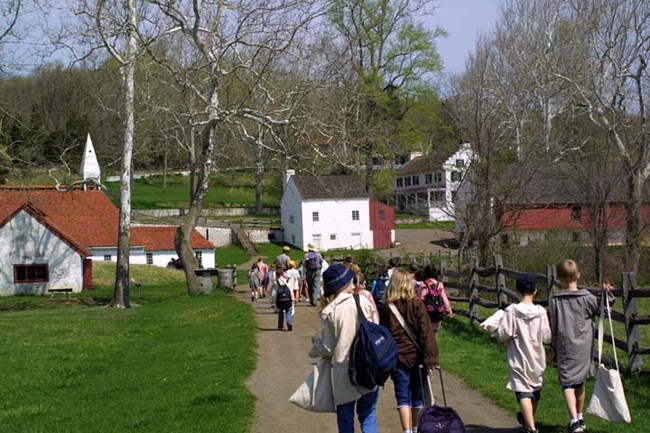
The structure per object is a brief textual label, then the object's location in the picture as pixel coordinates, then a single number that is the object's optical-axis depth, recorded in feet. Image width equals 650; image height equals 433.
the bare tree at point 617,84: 142.82
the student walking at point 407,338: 28.55
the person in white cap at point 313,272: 83.71
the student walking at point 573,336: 29.63
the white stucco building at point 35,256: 158.61
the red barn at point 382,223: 243.81
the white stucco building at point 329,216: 245.86
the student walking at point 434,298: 40.42
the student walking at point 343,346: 26.73
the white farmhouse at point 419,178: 236.55
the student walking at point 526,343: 29.76
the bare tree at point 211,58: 92.27
